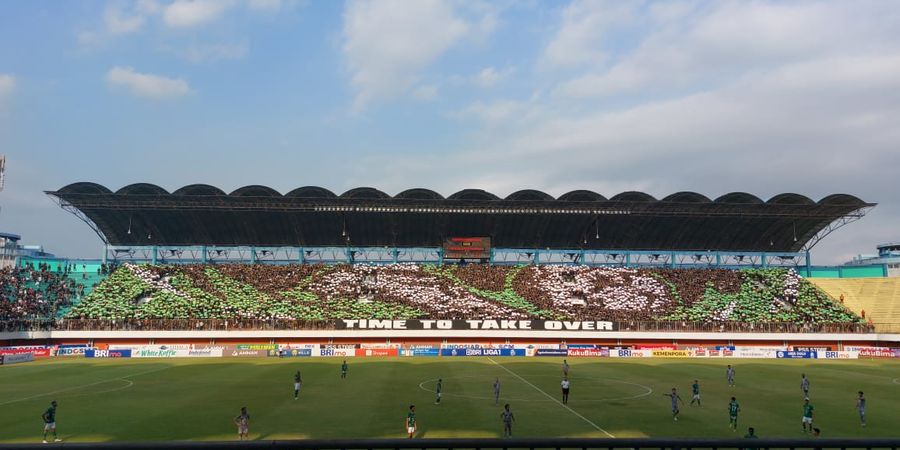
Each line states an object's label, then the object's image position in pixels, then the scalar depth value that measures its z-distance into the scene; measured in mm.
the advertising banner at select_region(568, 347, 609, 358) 68812
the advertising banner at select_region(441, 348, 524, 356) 68250
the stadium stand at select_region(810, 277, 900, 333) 79125
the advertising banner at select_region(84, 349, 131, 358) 65188
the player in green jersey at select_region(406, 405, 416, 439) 26391
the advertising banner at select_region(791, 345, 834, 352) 68812
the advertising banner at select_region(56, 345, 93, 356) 66062
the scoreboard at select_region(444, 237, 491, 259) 93562
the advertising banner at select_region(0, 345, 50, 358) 60278
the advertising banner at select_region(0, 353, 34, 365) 57756
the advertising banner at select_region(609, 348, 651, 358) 67938
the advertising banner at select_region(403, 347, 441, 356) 68188
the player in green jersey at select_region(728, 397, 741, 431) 28641
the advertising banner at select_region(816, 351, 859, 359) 68500
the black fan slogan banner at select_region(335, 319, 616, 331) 70062
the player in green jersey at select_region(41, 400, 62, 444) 26250
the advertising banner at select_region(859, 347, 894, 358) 69438
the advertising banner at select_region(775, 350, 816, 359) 67375
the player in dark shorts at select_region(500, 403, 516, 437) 26688
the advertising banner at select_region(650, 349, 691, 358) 68125
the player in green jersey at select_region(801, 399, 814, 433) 27953
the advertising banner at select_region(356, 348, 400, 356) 66938
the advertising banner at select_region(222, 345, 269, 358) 65625
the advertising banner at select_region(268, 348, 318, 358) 66312
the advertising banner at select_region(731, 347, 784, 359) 67500
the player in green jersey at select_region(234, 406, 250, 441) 26281
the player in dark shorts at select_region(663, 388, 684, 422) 30791
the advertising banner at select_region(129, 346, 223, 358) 65125
